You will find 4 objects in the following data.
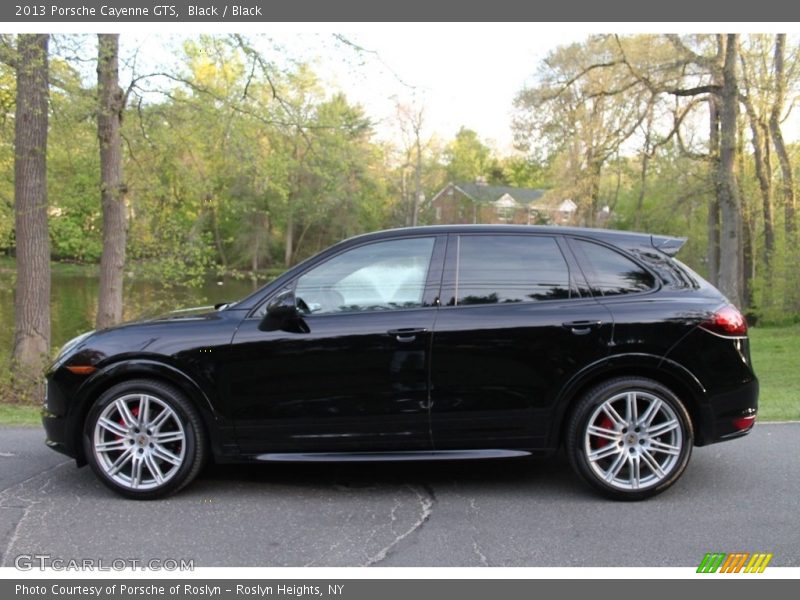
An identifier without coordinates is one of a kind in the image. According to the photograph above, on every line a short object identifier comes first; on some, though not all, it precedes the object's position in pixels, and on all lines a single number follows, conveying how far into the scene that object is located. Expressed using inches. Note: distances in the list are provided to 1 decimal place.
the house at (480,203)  2655.0
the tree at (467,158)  2989.7
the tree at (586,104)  964.0
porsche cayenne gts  169.6
